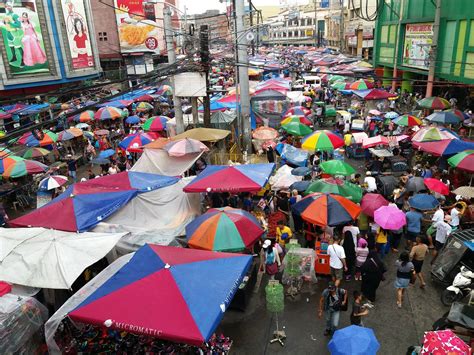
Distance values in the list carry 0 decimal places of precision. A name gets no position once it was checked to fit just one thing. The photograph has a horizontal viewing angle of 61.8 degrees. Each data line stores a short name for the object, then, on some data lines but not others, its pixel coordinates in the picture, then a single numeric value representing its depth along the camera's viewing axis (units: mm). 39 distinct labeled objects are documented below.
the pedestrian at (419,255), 8266
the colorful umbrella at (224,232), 8195
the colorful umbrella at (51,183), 12719
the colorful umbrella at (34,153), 16234
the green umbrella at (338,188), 10164
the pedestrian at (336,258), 8322
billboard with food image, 48572
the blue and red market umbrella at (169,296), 5316
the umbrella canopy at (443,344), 5230
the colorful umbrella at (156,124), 19438
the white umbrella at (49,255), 7070
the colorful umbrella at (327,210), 8859
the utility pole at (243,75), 16188
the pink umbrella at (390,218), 8927
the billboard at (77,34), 32188
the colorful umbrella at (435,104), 18970
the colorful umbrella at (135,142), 15733
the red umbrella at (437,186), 10586
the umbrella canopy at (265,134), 17422
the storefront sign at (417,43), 26097
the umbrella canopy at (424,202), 9680
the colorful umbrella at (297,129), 17016
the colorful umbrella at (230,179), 10367
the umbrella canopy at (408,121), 16266
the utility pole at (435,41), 20644
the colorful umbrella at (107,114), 21920
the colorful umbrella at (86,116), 23500
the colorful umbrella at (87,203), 9078
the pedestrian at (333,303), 6922
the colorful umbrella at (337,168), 11531
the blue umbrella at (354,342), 5164
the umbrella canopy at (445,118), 16297
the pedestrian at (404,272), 7684
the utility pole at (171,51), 16703
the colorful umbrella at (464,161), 11172
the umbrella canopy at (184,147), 13250
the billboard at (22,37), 27438
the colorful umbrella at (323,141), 13914
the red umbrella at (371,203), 9672
